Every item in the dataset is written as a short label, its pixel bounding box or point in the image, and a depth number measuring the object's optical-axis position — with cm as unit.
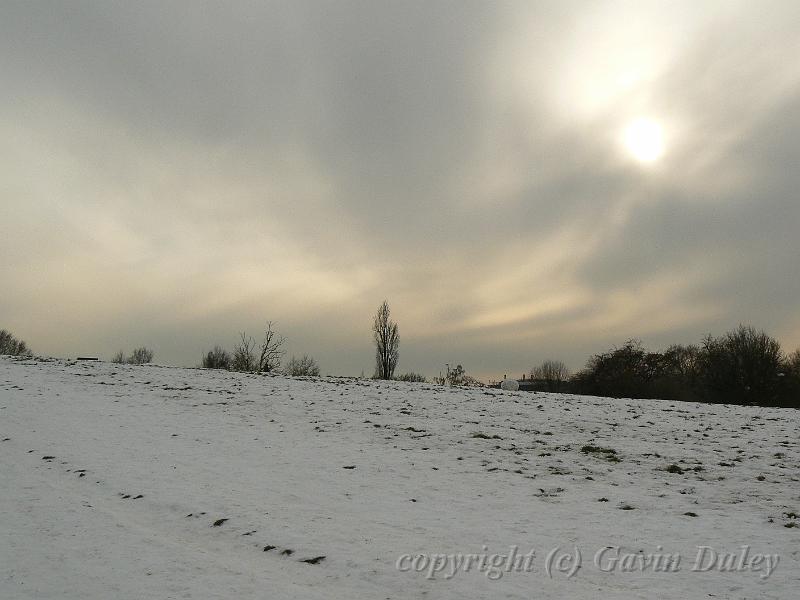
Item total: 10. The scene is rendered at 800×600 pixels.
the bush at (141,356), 10262
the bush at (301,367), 8456
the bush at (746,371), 5097
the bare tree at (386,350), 5975
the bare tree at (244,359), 6584
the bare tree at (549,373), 12044
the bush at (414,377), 7374
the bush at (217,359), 6712
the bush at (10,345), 9649
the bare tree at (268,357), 6180
